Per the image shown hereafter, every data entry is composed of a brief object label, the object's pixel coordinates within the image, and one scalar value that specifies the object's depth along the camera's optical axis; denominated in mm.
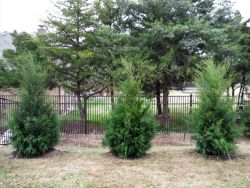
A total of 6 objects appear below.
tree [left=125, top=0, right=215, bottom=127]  9095
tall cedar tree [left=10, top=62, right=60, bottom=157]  5631
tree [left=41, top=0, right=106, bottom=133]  9779
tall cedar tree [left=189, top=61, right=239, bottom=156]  5441
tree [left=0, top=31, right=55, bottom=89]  10183
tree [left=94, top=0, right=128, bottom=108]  9702
